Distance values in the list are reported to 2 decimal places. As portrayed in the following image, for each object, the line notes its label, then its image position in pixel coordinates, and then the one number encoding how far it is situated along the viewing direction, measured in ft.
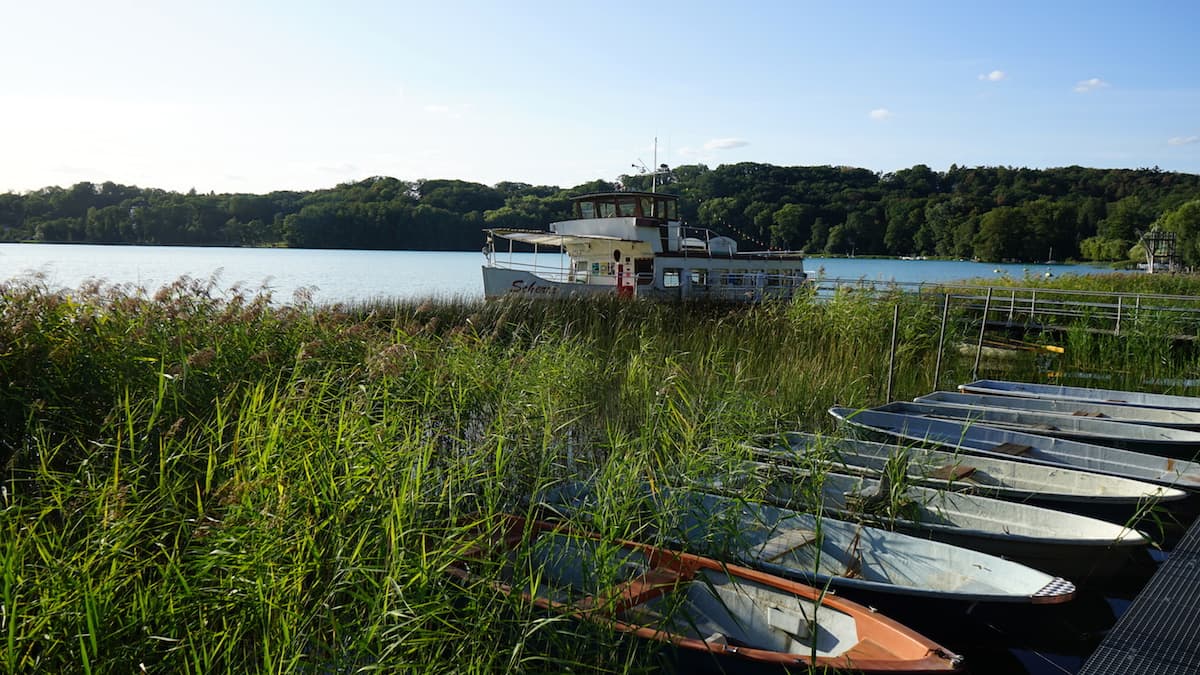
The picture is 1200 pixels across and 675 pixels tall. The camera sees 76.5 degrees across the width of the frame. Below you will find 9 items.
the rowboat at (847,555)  12.90
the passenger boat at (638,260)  72.43
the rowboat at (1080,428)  23.48
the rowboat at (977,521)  15.26
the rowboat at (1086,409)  26.18
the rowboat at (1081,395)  28.30
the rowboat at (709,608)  10.57
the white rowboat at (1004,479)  17.32
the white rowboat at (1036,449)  20.07
